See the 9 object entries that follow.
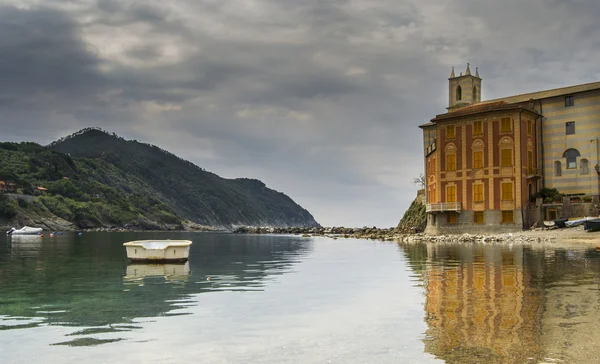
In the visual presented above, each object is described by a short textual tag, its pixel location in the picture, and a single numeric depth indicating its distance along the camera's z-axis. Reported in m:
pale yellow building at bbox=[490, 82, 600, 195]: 69.12
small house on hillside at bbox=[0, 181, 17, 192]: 169.12
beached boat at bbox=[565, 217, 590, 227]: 61.04
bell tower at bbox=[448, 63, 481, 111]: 90.56
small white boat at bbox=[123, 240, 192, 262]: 38.62
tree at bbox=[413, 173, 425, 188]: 108.62
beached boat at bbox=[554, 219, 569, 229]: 63.47
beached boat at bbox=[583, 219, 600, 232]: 55.44
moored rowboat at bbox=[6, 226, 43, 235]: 113.13
